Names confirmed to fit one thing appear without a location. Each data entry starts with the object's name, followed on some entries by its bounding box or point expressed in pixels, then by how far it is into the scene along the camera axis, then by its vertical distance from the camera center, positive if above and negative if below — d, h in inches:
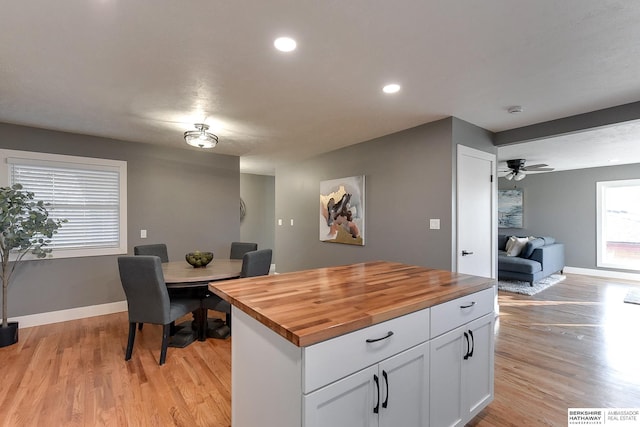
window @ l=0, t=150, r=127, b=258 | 137.2 +8.8
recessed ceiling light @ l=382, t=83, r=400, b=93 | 96.7 +41.8
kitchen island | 42.2 -23.2
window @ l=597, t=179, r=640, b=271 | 235.9 -8.2
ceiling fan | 202.5 +30.9
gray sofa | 210.5 -35.7
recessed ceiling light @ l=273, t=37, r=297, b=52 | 70.9 +41.5
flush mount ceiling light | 117.0 +29.5
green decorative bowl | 124.6 -20.0
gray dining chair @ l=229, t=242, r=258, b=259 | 158.0 -19.7
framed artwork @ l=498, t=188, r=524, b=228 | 288.0 +4.4
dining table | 106.4 -24.4
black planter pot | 116.2 -49.5
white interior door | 130.3 +0.6
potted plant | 115.3 -7.7
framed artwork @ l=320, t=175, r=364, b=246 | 170.1 +1.6
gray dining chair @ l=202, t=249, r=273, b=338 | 111.3 -22.9
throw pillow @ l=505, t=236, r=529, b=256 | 233.3 -25.3
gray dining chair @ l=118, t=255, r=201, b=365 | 98.7 -28.4
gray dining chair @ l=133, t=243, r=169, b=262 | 137.3 -18.6
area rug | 197.8 -51.8
